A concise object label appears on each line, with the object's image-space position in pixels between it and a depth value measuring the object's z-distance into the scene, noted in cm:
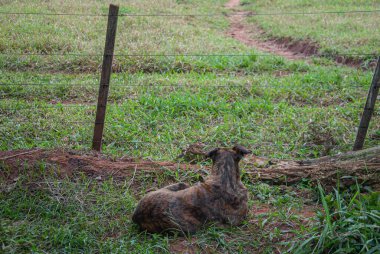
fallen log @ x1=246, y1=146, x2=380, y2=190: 473
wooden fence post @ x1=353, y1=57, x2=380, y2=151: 566
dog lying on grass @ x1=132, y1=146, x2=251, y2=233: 404
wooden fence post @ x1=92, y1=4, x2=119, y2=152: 532
